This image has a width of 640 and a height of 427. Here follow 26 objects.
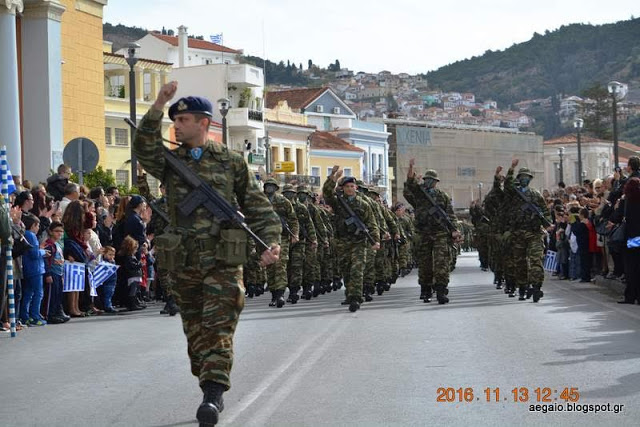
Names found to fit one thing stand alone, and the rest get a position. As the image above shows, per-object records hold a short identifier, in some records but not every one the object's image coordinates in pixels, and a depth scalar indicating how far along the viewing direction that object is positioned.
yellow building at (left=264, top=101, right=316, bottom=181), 84.31
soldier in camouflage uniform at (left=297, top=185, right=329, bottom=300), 22.50
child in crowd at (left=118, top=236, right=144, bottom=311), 20.22
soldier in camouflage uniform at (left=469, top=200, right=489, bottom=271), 34.62
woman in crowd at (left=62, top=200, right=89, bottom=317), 18.56
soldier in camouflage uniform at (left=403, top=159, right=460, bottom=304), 19.52
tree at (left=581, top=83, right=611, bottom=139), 168.62
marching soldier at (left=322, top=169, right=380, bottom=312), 18.52
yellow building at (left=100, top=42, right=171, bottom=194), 62.69
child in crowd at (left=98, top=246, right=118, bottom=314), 19.75
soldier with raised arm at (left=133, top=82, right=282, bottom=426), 8.29
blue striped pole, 14.97
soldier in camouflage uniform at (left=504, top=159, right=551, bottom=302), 19.66
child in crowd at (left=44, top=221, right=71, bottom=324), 17.56
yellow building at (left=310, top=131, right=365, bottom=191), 93.19
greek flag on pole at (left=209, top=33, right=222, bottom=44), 117.28
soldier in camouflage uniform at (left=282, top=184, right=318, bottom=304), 21.77
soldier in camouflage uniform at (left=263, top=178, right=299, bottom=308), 20.12
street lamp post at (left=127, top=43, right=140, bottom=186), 27.20
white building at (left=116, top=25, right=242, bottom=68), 93.75
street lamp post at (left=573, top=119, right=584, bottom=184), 52.14
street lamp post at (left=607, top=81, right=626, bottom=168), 35.34
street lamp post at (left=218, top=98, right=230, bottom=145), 38.91
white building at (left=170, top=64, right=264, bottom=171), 78.88
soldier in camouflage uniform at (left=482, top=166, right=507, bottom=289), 21.12
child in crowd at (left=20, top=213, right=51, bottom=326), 16.67
